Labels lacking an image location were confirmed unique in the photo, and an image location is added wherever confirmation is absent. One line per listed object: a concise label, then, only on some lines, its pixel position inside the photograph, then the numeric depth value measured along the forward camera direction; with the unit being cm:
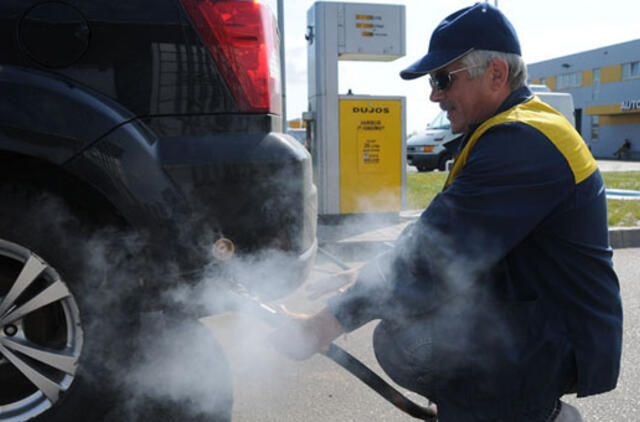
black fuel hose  192
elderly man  142
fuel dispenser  731
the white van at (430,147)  1611
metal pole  756
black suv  180
